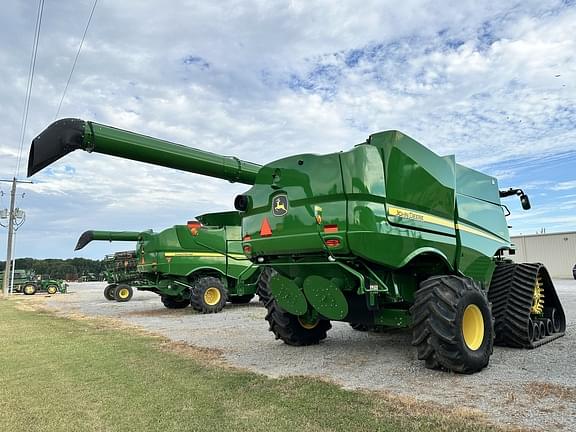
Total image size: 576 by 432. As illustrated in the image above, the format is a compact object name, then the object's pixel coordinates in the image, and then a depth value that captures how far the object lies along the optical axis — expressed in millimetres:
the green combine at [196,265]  13766
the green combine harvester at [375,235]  5195
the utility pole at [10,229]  30844
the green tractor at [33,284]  30531
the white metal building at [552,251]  31203
